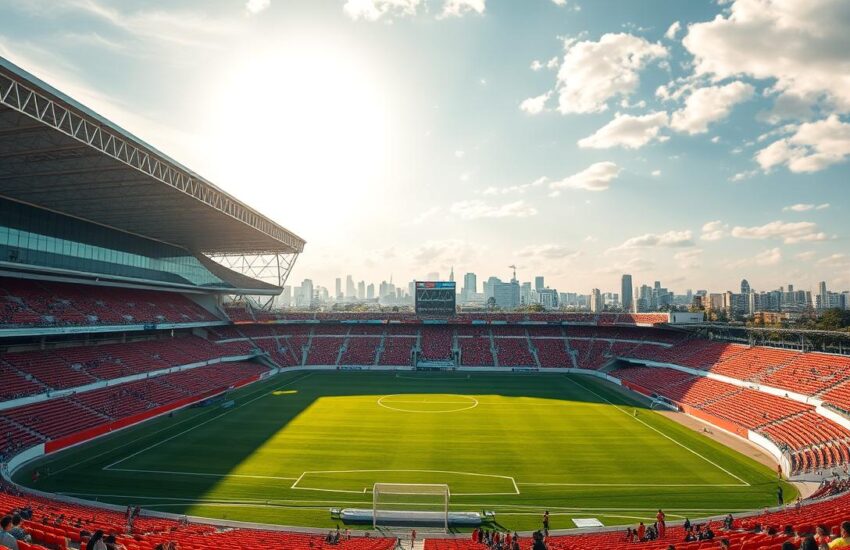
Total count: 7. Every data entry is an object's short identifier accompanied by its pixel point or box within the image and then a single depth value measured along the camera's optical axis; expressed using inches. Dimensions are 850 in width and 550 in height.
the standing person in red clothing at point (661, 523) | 725.9
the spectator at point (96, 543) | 381.1
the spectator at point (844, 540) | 281.0
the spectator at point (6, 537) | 361.7
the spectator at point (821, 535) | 305.2
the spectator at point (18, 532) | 435.5
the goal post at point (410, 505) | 849.5
